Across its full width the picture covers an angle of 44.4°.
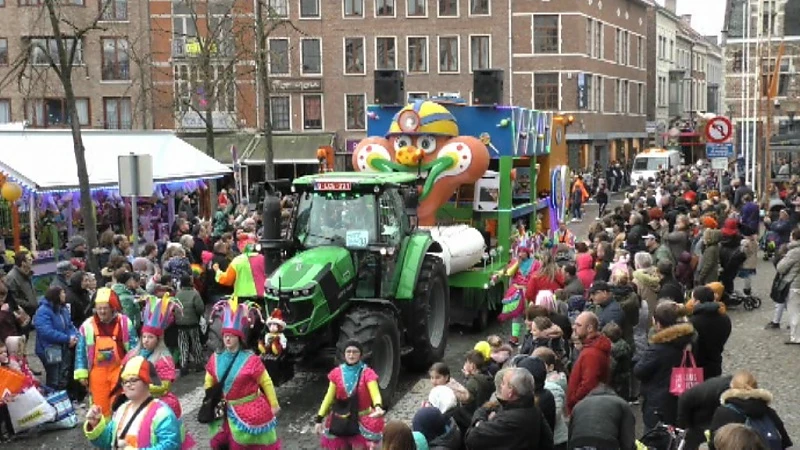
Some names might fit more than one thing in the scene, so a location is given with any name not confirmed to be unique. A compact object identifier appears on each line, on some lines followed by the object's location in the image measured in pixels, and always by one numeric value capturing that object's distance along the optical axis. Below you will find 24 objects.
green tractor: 10.13
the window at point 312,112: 49.44
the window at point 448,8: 48.22
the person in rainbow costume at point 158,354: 7.07
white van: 44.22
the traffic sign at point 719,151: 23.50
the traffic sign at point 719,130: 21.81
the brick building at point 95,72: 45.81
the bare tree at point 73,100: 16.34
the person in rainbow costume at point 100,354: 9.00
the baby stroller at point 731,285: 15.81
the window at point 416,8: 48.47
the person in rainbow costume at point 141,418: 5.92
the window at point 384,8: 48.56
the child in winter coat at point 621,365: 9.08
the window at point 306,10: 49.09
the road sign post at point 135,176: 14.38
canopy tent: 18.66
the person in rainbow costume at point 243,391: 7.70
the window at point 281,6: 47.36
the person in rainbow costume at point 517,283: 12.88
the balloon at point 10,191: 17.34
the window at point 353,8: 48.72
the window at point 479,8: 48.31
